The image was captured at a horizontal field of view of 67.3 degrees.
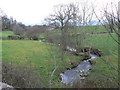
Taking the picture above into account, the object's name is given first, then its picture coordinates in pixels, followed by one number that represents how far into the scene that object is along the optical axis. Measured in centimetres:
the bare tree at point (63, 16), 864
